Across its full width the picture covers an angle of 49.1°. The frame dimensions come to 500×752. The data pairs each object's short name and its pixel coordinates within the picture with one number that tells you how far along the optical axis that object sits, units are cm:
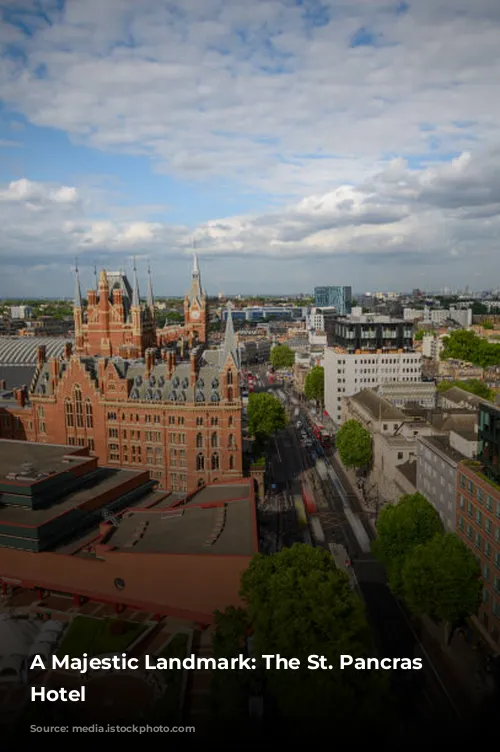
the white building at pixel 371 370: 15100
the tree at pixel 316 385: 18100
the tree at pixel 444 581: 5291
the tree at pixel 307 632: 3641
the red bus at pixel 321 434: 13950
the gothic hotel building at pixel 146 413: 9662
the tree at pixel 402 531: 6366
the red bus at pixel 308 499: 9439
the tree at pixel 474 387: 14738
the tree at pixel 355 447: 10606
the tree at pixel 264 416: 12506
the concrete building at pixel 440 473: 6988
